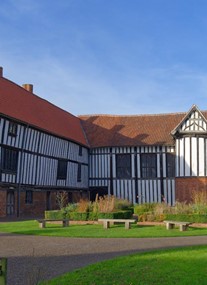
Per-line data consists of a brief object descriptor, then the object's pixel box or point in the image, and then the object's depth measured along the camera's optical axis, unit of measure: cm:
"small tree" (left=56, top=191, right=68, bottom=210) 2960
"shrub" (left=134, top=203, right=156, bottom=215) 2065
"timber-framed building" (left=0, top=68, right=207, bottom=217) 2491
